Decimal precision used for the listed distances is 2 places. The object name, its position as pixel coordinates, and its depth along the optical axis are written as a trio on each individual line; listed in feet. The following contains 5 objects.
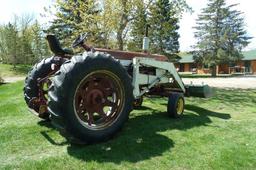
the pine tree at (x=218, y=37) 91.48
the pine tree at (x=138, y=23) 33.27
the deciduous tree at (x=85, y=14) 33.66
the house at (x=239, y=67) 105.77
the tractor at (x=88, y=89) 9.10
